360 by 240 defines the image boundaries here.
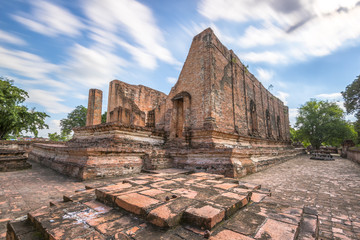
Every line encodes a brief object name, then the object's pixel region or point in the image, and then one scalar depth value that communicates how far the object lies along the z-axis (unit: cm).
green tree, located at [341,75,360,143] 1628
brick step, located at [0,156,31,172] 538
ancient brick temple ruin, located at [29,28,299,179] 498
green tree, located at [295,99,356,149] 2143
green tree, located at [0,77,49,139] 1359
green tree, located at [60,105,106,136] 3017
